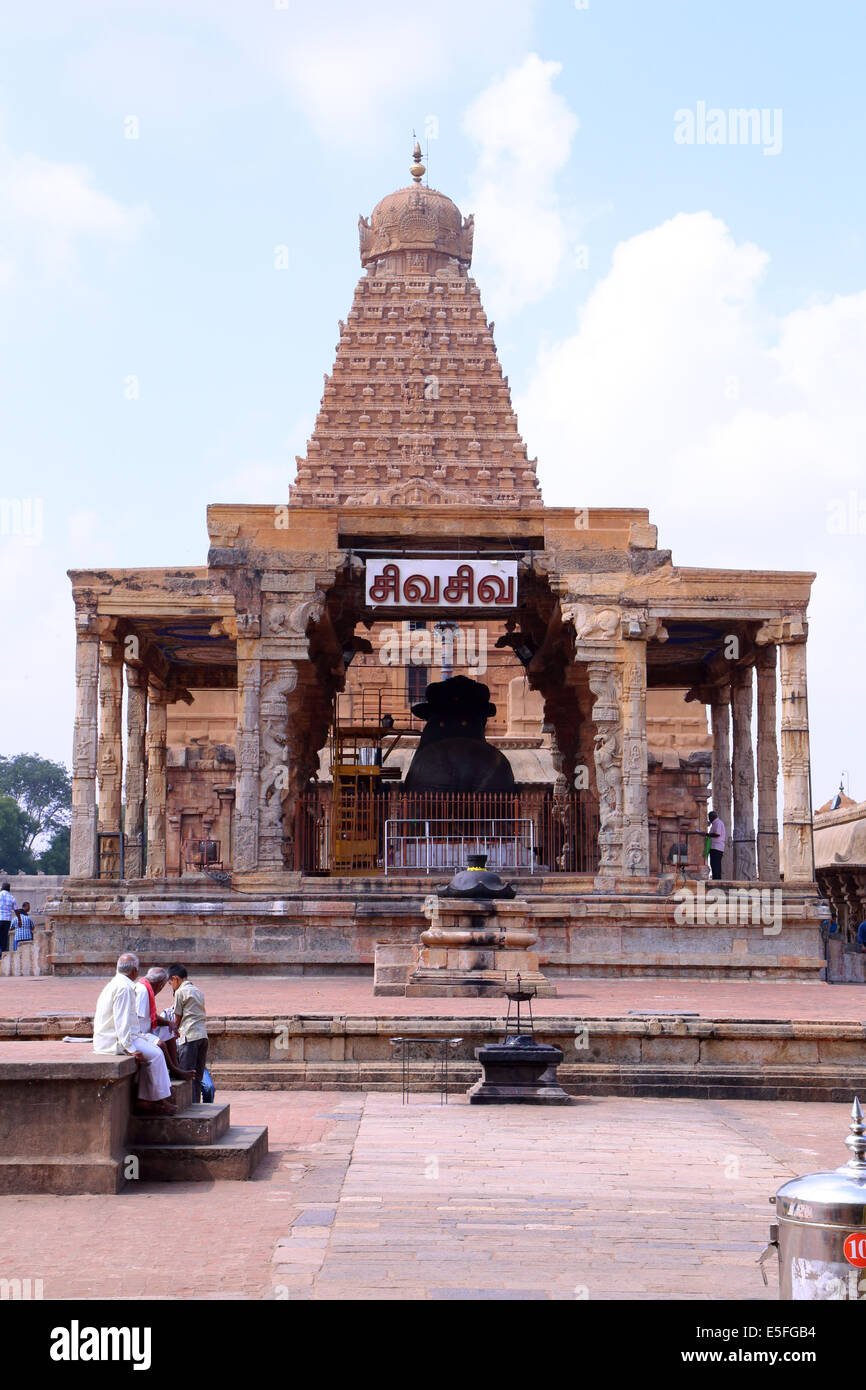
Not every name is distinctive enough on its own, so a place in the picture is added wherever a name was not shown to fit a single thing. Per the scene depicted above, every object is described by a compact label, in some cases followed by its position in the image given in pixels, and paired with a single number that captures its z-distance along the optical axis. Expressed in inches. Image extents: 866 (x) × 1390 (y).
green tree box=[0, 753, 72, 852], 3629.4
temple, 888.3
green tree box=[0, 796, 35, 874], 2893.7
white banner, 983.6
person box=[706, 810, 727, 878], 1083.3
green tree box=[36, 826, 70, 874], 2945.4
